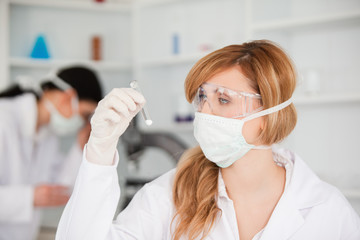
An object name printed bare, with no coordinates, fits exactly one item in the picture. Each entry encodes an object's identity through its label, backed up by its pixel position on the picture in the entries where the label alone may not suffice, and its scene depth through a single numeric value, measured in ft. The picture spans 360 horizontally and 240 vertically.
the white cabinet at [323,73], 7.12
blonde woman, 3.92
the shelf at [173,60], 8.42
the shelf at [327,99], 6.76
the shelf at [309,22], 6.81
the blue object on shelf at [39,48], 8.94
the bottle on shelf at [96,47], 9.45
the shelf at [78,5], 9.02
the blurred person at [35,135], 6.84
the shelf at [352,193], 6.63
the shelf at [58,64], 8.77
